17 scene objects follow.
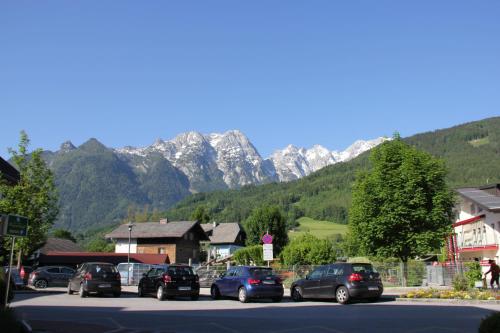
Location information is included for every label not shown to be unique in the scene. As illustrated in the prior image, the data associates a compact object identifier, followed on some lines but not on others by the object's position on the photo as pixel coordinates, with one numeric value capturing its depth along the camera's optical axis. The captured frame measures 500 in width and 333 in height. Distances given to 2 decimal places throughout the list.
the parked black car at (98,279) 24.48
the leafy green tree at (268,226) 77.50
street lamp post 39.22
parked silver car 33.94
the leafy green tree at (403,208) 34.28
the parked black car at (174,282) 22.75
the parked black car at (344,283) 19.78
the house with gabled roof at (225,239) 93.69
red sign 26.35
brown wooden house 68.50
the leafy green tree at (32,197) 32.72
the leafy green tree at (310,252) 43.31
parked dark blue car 20.81
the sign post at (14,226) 15.71
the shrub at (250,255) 53.22
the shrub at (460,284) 22.39
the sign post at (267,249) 26.12
